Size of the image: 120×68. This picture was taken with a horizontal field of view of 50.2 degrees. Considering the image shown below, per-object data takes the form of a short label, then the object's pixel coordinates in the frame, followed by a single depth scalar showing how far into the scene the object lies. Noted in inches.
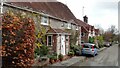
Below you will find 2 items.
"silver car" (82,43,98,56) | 605.8
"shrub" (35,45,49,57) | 402.4
